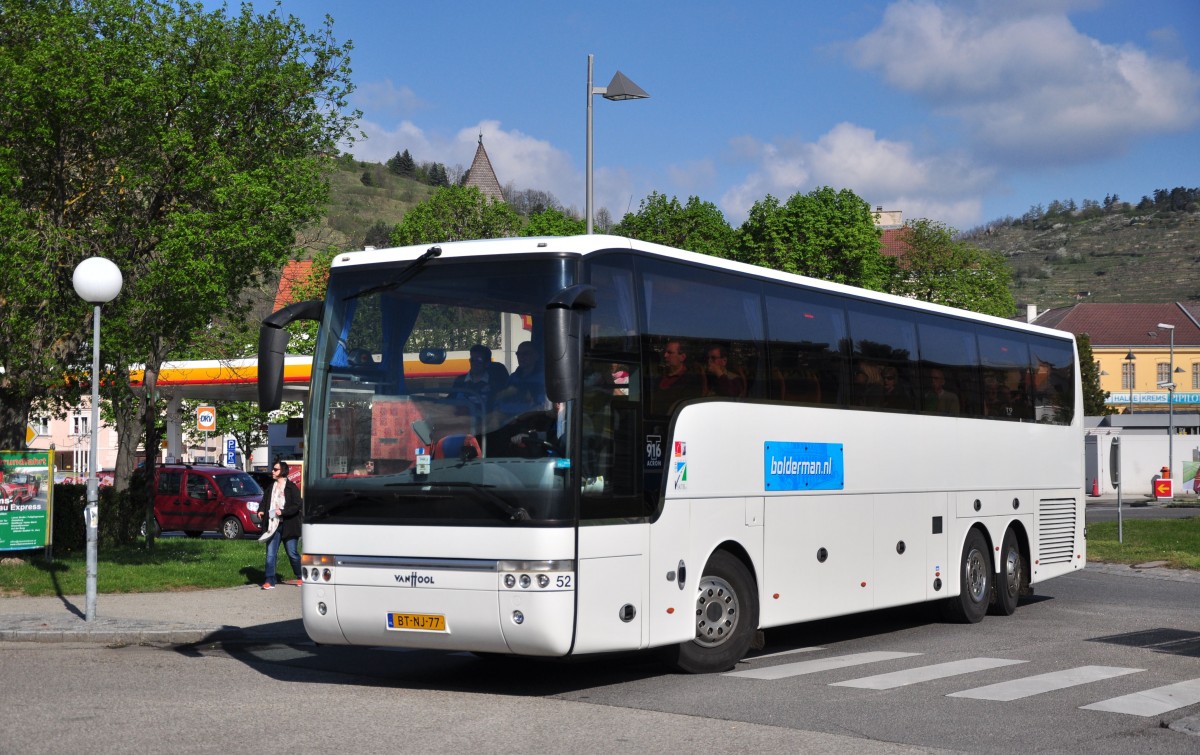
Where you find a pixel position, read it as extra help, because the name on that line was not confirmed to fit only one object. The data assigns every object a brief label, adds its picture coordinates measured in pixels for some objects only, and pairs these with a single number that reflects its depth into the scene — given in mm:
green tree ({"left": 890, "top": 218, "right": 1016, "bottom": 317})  82938
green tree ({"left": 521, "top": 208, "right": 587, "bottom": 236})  74875
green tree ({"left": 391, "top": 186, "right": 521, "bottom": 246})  76750
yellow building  106875
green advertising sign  19922
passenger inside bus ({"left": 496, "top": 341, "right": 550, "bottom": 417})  10344
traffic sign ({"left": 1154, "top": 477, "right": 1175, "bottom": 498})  55562
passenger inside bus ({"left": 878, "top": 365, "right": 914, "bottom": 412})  14969
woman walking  19828
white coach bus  10312
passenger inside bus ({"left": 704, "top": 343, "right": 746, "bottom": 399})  12047
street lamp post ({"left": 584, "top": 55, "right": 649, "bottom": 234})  22000
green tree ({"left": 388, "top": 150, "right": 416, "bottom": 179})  188250
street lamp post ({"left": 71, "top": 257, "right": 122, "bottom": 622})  14781
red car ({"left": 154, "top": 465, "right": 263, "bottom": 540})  35938
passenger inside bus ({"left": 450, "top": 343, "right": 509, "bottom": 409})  10453
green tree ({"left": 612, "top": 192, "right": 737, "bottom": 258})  74625
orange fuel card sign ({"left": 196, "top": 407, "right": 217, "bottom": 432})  37481
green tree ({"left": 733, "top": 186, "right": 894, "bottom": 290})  71312
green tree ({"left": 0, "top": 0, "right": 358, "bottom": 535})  19031
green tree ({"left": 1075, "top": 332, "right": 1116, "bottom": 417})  100750
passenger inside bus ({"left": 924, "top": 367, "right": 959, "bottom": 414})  15922
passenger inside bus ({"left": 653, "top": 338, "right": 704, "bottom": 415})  11367
